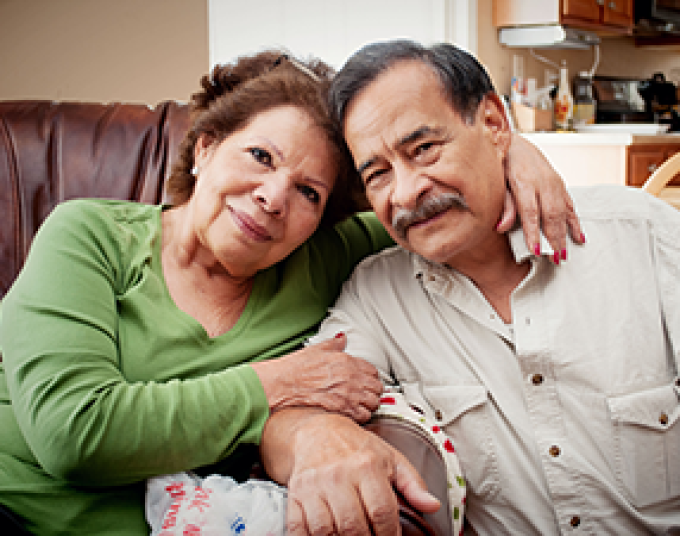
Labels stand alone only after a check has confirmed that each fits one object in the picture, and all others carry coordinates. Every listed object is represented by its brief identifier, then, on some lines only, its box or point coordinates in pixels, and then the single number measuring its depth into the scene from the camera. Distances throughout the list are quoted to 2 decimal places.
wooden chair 2.54
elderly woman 1.05
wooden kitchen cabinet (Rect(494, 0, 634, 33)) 3.84
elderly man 1.19
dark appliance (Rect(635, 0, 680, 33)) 4.63
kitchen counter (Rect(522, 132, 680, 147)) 3.61
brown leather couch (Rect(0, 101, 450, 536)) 1.82
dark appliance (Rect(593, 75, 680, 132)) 4.86
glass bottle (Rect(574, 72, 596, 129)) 4.53
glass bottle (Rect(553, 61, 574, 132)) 4.29
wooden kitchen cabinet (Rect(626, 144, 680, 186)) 3.68
